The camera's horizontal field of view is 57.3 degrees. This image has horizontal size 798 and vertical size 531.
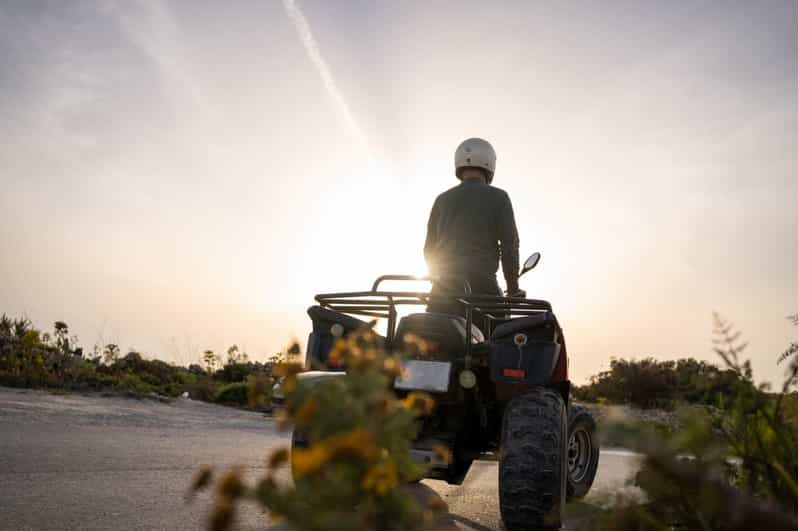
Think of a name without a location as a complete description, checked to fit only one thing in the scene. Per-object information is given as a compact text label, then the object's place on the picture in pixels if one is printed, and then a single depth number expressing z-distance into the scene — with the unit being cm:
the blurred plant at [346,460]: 91
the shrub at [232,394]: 1630
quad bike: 403
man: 616
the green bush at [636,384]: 2167
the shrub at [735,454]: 132
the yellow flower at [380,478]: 96
